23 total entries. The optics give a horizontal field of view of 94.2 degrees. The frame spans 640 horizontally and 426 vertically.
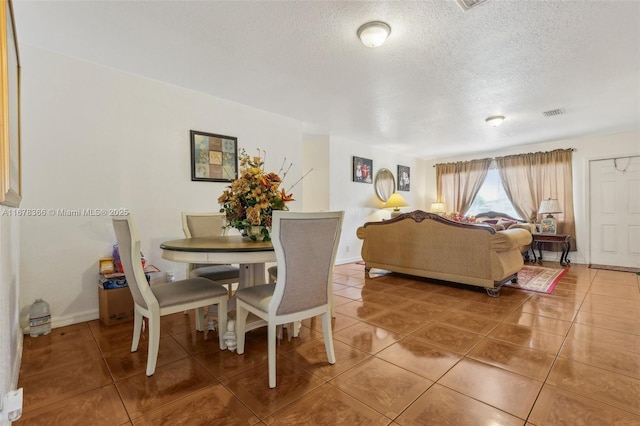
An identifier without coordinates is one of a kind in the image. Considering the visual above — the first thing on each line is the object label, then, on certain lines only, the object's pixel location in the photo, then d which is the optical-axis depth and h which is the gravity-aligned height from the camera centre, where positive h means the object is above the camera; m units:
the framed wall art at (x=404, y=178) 6.85 +0.78
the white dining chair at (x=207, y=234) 2.58 -0.19
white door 4.94 -0.06
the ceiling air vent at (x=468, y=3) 1.90 +1.34
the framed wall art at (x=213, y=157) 3.30 +0.67
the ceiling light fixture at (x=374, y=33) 2.12 +1.30
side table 5.09 -0.53
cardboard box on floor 2.53 -0.77
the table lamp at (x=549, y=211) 5.25 -0.04
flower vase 2.26 -0.14
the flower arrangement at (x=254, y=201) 2.18 +0.10
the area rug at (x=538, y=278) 3.63 -0.95
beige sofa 3.29 -0.48
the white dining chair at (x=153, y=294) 1.74 -0.50
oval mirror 6.22 +0.60
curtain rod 5.44 +1.11
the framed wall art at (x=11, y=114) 0.84 +0.38
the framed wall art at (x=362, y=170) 5.72 +0.84
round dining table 1.78 -0.24
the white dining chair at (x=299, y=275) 1.62 -0.36
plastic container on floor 2.30 -0.79
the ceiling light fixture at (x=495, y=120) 4.14 +1.28
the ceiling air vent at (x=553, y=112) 3.96 +1.32
